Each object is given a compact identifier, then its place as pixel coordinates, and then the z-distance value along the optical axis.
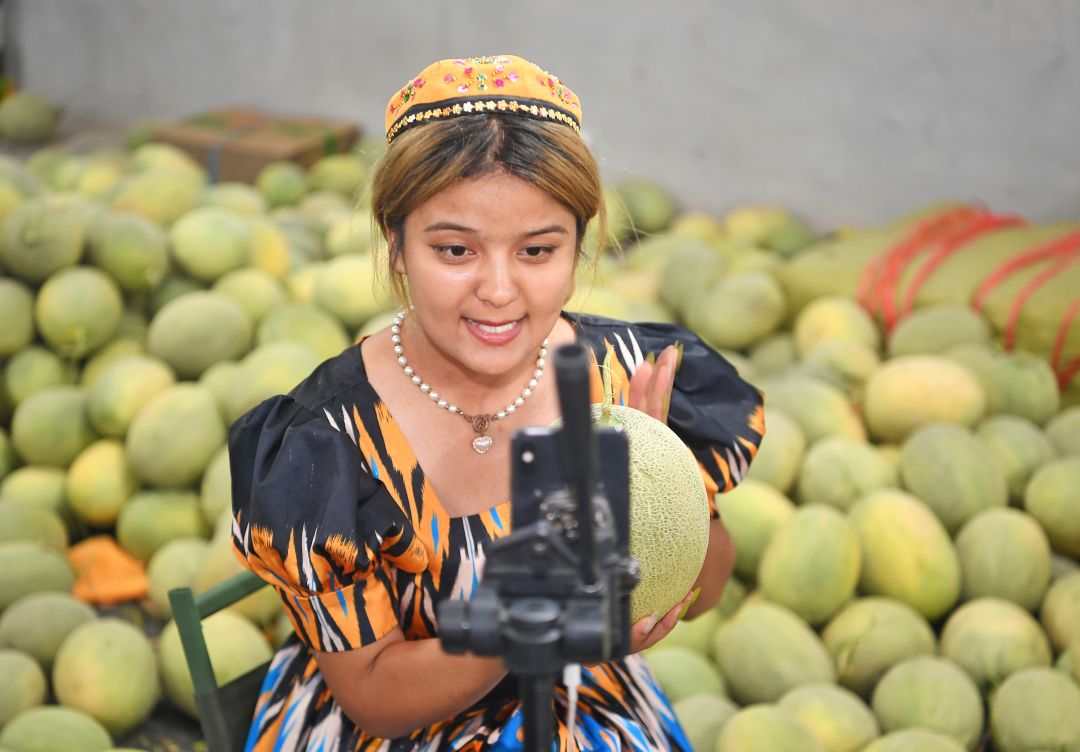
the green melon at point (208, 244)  3.38
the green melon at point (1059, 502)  2.52
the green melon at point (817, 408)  2.86
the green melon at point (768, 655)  2.23
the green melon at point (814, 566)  2.36
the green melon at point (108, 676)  2.26
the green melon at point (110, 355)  3.23
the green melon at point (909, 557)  2.40
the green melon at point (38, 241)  3.18
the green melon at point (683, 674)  2.22
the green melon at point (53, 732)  2.05
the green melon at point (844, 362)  3.09
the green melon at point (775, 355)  3.40
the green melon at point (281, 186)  4.68
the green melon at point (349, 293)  3.28
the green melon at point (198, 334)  3.11
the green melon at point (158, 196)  3.50
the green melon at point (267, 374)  2.85
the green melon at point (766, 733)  1.90
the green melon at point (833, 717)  2.06
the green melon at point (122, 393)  2.98
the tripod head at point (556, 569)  0.77
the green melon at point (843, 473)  2.62
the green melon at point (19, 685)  2.17
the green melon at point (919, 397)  2.82
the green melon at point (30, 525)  2.75
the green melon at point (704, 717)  2.05
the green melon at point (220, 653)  2.26
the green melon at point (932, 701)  2.10
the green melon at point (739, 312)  3.40
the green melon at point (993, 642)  2.23
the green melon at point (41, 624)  2.34
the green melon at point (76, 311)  3.14
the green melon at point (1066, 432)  2.77
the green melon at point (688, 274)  3.61
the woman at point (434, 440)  1.39
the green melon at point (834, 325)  3.31
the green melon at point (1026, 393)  2.94
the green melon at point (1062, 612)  2.31
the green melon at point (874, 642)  2.30
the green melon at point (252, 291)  3.30
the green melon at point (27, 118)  5.98
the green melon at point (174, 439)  2.83
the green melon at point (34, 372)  3.17
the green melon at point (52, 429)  3.03
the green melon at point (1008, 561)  2.40
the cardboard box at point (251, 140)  5.03
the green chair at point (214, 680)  1.63
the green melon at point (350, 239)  3.70
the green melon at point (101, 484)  2.95
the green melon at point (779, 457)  2.69
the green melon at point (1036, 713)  2.02
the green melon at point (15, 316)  3.15
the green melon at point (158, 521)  2.86
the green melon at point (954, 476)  2.55
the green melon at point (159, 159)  4.52
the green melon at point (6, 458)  3.11
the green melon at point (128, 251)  3.26
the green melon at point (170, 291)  3.37
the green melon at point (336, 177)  4.90
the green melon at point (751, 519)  2.54
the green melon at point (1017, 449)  2.69
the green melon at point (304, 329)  3.14
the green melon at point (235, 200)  3.85
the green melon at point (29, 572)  2.49
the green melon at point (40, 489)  2.99
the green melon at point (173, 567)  2.62
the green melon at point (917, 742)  1.92
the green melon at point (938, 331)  3.17
